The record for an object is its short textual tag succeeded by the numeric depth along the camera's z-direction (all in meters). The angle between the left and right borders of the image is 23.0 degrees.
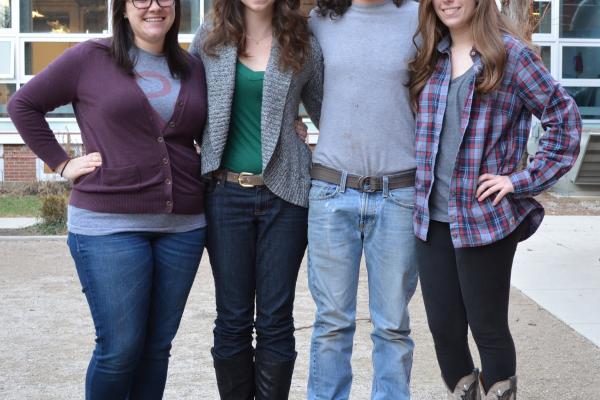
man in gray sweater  5.86
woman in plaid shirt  5.56
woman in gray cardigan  5.95
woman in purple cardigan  5.57
